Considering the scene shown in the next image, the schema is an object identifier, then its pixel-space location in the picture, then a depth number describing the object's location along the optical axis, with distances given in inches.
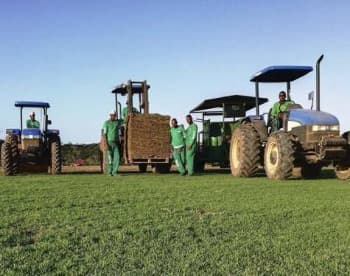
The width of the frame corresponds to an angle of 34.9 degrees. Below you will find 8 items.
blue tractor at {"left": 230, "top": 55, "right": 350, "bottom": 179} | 489.4
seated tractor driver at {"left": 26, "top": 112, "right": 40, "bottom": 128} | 717.2
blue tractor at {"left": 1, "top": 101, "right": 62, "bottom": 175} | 645.9
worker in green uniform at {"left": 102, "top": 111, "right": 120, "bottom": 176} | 636.7
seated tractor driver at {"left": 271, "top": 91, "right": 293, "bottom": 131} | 538.0
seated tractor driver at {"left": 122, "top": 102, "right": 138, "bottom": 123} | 714.8
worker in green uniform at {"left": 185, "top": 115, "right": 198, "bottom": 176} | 650.2
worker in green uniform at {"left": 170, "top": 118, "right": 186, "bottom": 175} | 655.8
